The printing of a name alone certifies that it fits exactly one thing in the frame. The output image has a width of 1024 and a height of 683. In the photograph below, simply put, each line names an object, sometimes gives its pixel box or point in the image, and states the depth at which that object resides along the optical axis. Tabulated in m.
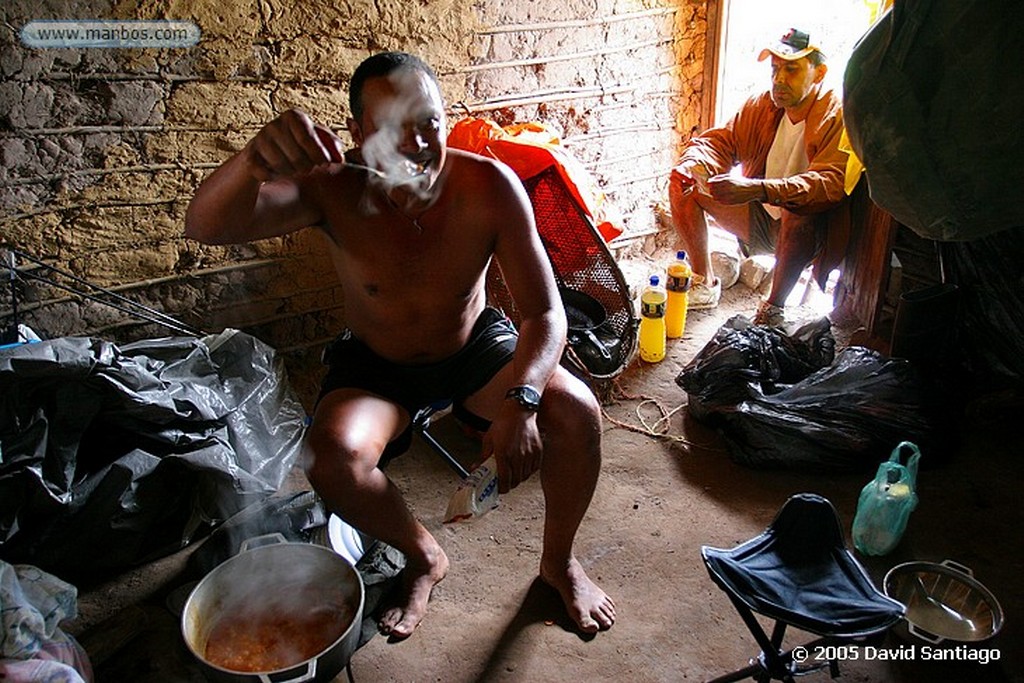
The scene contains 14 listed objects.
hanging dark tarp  1.32
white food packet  1.91
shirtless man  2.09
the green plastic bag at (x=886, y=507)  2.44
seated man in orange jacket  3.61
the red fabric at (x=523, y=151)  3.28
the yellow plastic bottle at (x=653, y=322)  3.65
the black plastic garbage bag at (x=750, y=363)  3.17
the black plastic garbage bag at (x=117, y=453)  2.30
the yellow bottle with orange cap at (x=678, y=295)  3.83
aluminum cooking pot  1.93
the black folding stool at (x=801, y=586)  1.78
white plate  2.39
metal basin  2.11
